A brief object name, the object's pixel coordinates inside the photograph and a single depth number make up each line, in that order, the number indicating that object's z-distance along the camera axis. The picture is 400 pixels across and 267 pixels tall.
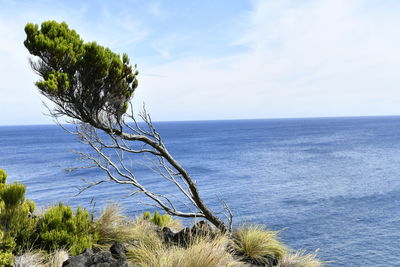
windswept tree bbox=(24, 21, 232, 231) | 6.69
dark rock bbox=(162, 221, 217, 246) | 8.26
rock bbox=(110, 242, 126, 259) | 6.96
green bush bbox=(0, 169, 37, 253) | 6.64
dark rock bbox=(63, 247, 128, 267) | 5.95
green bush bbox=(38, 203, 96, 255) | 6.92
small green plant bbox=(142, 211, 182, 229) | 11.66
